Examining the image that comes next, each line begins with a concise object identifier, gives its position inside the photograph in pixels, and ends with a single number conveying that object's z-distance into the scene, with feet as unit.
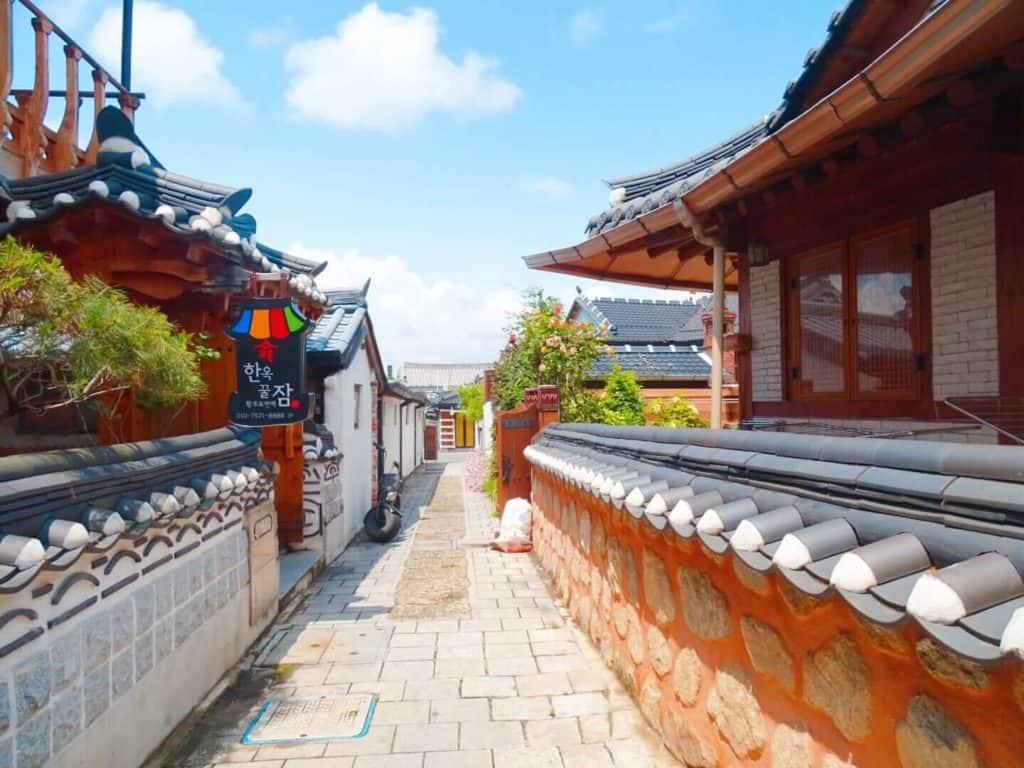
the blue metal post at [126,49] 29.55
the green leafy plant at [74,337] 9.39
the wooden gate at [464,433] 133.39
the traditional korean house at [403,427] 51.85
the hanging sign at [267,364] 19.20
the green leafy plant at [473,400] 100.90
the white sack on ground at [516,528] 30.83
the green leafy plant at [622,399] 35.04
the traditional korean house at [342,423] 27.99
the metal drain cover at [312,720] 13.10
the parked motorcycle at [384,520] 33.99
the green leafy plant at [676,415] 34.71
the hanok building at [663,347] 49.93
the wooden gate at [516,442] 35.24
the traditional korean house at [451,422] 129.59
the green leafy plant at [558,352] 35.22
